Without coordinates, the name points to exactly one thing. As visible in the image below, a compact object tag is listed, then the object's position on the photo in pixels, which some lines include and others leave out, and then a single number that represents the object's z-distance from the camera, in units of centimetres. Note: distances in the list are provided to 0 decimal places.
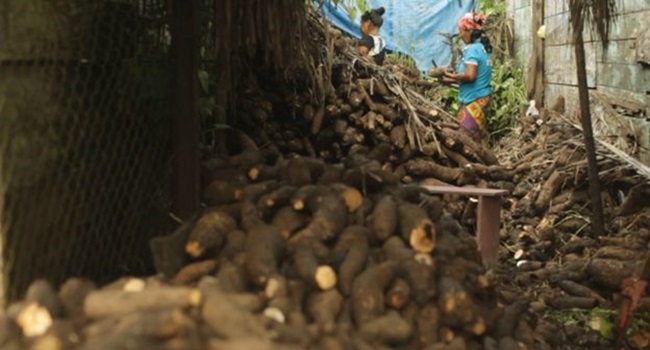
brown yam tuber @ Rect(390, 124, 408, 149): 791
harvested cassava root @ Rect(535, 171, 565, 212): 805
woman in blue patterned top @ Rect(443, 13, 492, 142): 927
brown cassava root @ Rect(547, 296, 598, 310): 548
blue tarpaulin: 1495
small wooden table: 632
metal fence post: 399
